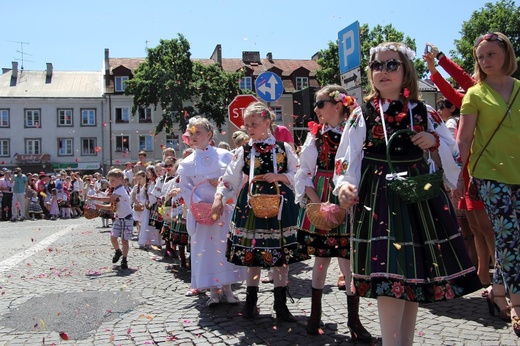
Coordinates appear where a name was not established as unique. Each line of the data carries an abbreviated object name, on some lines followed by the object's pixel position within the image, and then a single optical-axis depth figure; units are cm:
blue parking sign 793
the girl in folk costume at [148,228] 1087
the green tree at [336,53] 4641
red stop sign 1040
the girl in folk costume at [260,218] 495
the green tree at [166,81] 4678
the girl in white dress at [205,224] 573
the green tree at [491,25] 4378
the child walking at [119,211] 873
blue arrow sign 1049
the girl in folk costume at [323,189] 436
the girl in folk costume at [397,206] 298
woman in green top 405
